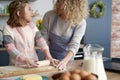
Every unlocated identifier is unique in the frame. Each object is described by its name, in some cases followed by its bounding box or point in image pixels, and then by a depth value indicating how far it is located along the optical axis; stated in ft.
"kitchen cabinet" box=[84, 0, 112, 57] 12.69
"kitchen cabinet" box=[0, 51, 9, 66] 10.72
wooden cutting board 3.98
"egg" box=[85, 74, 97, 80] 3.57
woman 5.80
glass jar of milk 4.11
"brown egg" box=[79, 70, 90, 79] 3.68
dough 3.42
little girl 5.09
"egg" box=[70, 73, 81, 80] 3.57
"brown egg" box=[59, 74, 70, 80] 3.54
